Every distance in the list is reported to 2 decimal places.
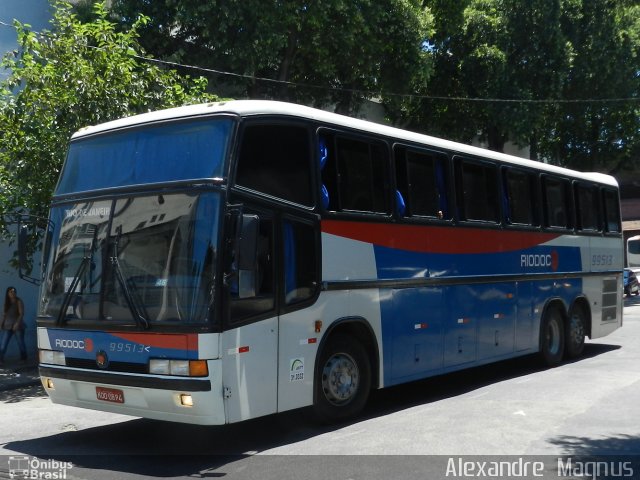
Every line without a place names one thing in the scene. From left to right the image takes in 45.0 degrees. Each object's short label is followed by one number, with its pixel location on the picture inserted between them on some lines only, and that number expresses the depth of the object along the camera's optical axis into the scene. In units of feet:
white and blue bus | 24.39
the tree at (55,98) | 44.45
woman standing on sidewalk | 51.78
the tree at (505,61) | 84.69
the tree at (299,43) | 56.54
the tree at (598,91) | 87.61
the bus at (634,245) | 67.05
